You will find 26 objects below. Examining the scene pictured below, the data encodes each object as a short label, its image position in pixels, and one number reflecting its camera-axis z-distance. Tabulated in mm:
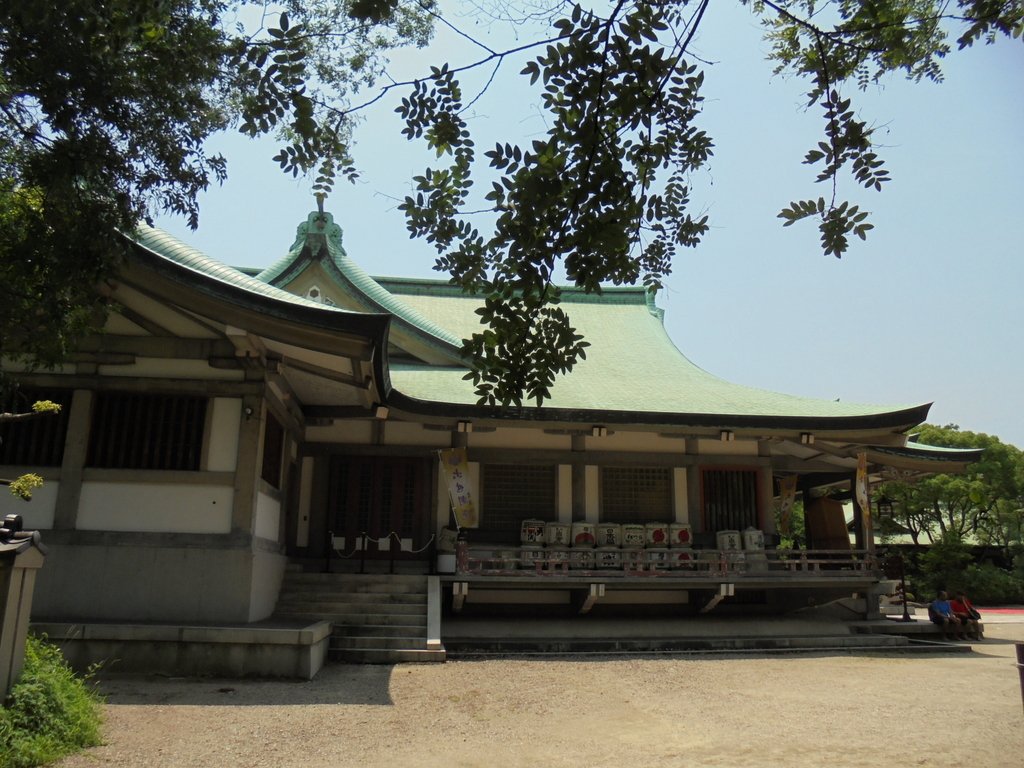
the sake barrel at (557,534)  15141
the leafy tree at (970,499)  33656
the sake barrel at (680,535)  15531
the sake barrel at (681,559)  13852
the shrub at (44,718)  5422
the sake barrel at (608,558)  13789
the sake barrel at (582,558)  13703
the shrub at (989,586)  29484
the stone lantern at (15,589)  5805
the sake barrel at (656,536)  15547
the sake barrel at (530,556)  13414
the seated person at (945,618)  15266
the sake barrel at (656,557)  13820
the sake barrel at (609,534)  15371
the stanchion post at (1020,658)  6577
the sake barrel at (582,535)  15258
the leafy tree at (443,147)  4227
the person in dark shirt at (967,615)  15641
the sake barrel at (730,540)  15547
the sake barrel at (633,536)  15405
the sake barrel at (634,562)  13812
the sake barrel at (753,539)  15570
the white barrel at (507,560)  13219
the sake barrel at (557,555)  13473
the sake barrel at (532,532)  15156
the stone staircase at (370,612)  10859
